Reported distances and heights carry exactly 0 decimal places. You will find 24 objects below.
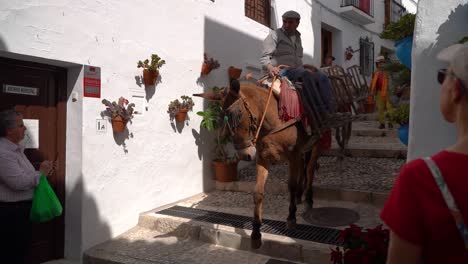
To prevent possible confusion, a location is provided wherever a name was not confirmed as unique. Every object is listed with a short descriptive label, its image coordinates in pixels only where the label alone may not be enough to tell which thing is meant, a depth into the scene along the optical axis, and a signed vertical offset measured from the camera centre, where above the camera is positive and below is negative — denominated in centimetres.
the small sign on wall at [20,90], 395 +39
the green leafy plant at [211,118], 630 +14
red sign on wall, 446 +54
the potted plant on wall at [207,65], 644 +110
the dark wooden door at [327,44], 1216 +281
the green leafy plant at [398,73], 373 +58
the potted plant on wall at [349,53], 1220 +253
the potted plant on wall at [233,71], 708 +108
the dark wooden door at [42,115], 402 +11
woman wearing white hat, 108 -23
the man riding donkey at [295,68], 463 +80
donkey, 382 -10
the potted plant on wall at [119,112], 476 +17
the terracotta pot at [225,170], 660 -83
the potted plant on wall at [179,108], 586 +29
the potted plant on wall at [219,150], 634 -45
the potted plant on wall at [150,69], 526 +82
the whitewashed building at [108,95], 407 +39
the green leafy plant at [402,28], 336 +94
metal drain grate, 422 -129
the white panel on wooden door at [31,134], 415 -11
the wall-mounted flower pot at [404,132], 353 -4
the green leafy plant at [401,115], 352 +12
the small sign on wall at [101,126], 464 -2
